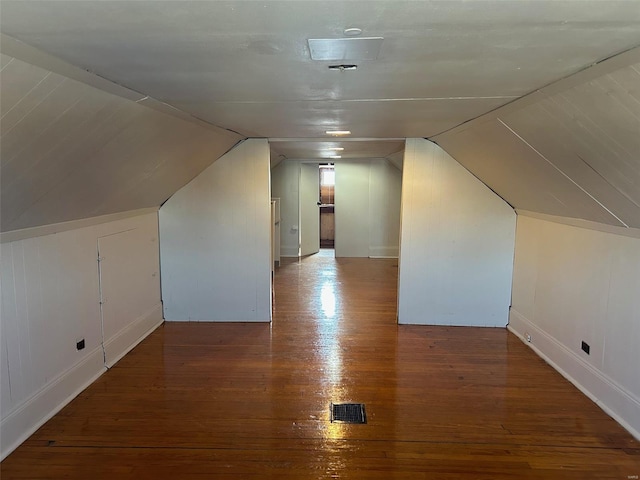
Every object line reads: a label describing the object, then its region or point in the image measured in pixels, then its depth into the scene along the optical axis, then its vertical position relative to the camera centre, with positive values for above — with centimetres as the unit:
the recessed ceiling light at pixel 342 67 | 185 +57
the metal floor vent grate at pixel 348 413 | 282 -145
